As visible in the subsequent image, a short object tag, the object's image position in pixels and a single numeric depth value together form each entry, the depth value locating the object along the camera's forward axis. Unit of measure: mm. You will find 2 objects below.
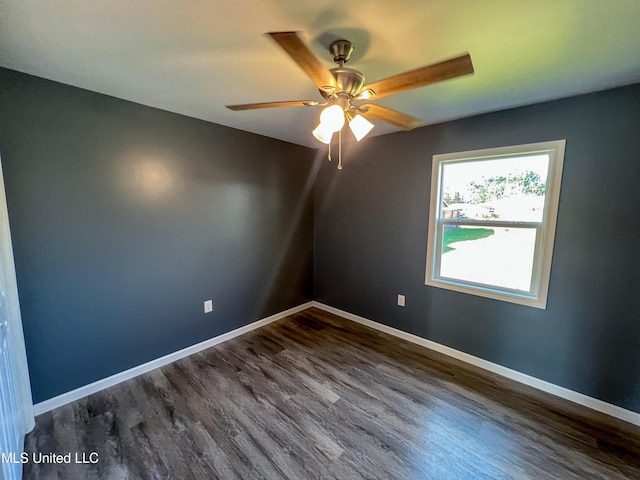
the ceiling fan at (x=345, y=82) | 1017
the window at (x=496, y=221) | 2047
